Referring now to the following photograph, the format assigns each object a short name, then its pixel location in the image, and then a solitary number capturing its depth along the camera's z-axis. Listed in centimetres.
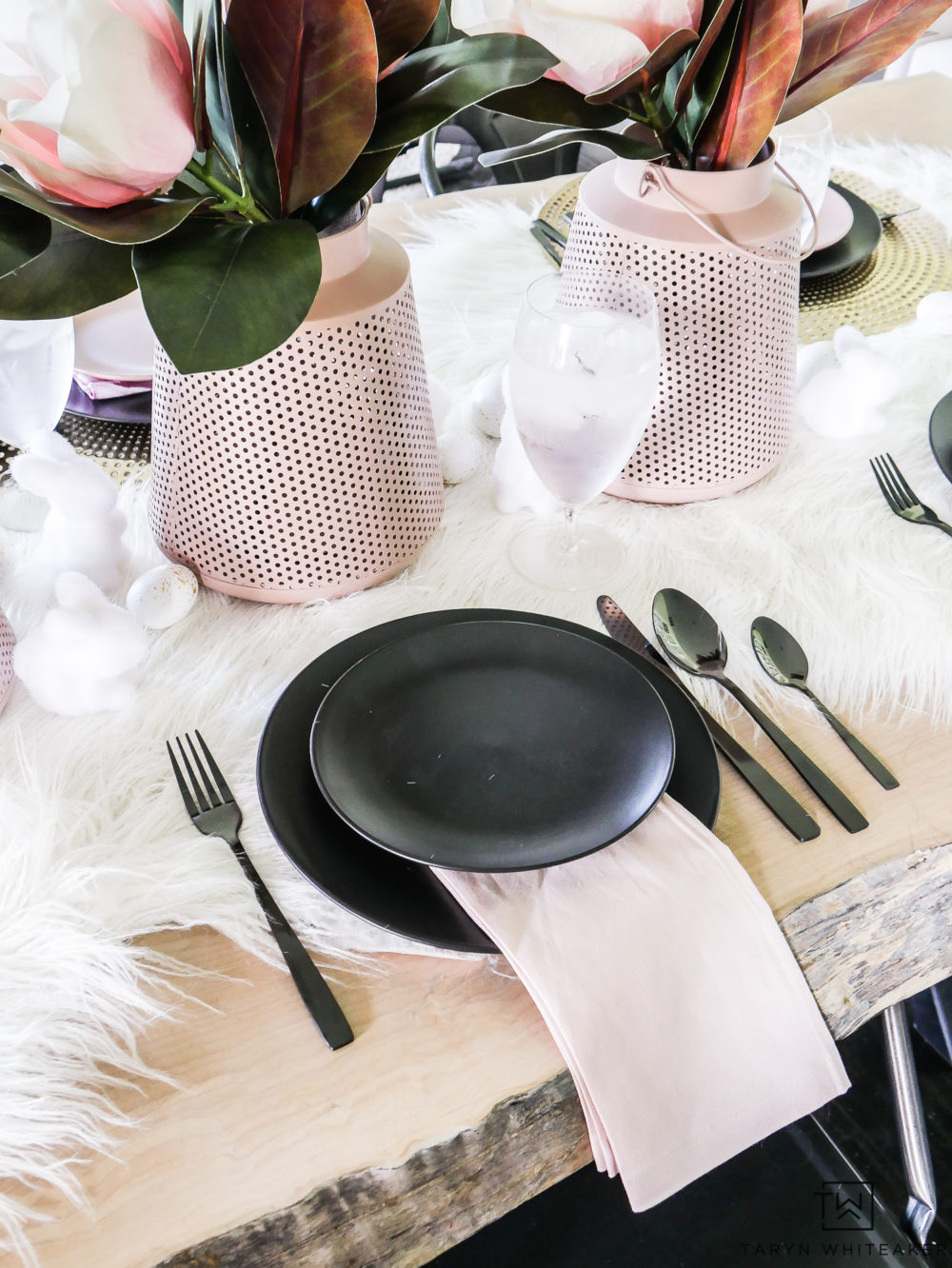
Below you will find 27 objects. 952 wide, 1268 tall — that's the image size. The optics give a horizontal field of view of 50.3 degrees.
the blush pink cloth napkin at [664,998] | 41
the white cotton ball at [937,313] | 87
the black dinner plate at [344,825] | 43
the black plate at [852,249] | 94
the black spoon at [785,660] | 55
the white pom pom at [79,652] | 53
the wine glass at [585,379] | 56
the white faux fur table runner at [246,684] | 42
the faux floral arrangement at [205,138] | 39
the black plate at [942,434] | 71
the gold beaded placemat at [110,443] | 73
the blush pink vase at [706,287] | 61
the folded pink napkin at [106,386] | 75
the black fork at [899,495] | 70
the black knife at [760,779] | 50
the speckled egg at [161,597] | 60
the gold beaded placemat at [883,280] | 90
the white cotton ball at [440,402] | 77
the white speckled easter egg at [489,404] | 75
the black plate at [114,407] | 75
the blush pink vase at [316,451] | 53
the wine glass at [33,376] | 61
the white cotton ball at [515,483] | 68
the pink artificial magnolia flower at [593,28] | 49
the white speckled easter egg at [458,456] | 72
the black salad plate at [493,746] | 45
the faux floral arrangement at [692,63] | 50
